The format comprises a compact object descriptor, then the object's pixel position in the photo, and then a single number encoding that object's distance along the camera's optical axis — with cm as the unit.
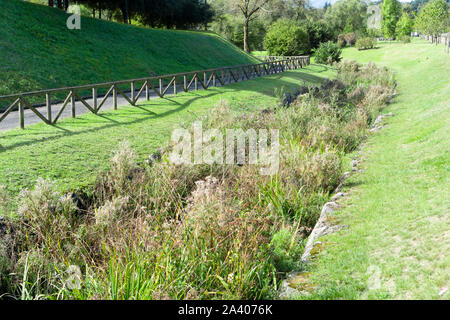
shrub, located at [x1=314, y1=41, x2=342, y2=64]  4681
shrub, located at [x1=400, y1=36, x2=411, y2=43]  7205
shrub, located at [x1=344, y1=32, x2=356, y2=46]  8031
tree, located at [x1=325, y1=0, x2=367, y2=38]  8981
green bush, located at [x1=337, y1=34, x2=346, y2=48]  7815
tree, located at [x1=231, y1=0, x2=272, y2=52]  5476
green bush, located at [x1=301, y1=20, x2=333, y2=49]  5934
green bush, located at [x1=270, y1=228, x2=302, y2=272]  618
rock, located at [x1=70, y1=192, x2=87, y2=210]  771
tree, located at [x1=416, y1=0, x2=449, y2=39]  5400
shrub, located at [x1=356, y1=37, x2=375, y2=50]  7088
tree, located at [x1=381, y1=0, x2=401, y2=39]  8394
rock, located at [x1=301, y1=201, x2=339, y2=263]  640
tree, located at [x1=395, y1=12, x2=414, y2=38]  8031
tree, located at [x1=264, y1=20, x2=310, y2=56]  5109
